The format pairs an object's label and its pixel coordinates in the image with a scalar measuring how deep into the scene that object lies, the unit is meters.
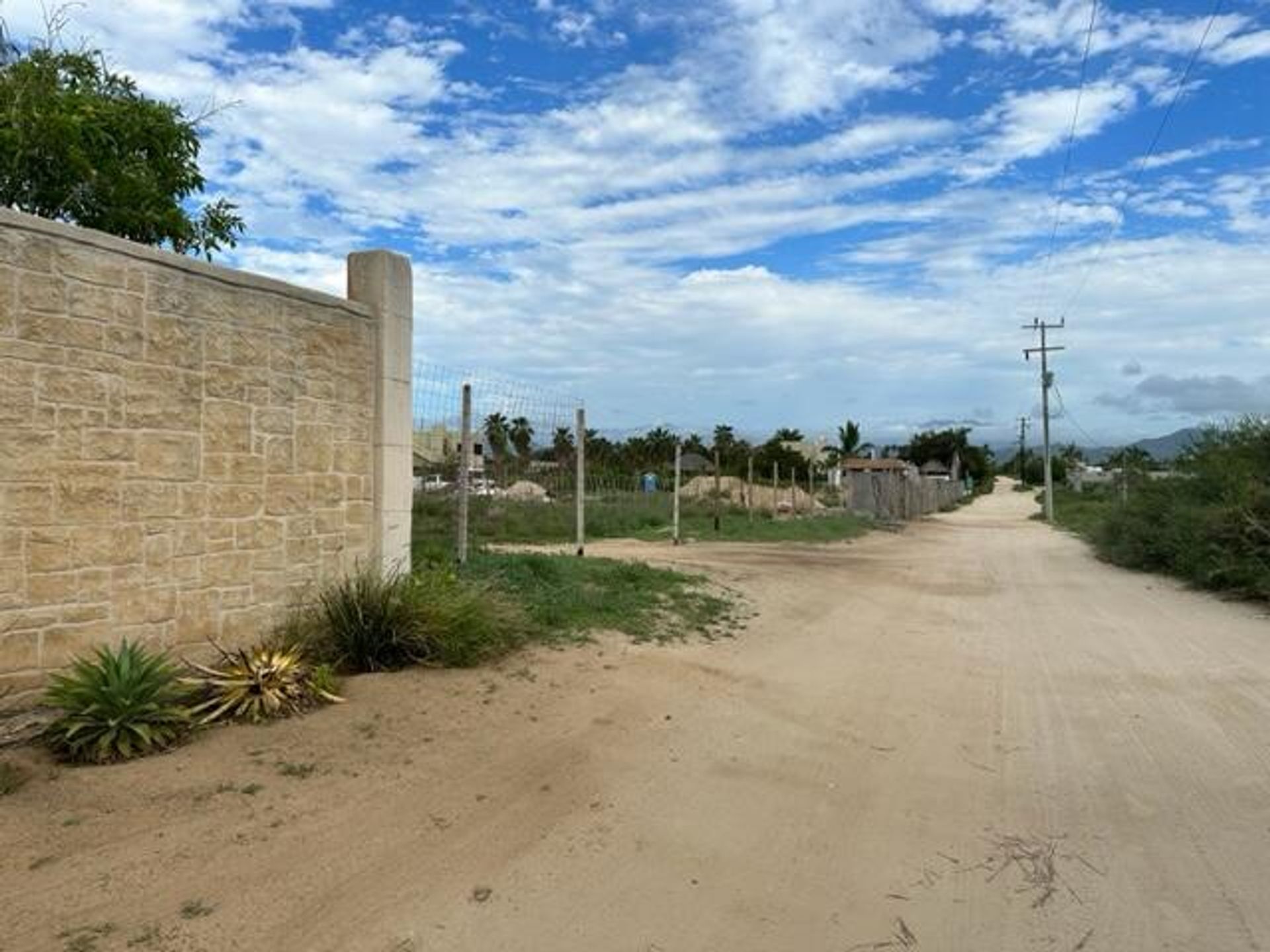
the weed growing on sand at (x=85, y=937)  3.45
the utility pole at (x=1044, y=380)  52.06
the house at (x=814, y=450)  82.12
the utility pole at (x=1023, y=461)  118.49
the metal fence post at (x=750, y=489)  28.77
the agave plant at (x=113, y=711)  5.07
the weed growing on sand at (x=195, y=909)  3.72
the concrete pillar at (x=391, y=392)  7.97
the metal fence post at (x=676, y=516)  20.33
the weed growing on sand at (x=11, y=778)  4.62
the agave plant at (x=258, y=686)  5.79
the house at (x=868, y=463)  82.69
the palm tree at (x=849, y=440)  102.81
